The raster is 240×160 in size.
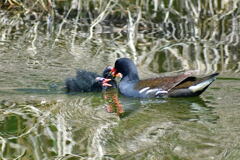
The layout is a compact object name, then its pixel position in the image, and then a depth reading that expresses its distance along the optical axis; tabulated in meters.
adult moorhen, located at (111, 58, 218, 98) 16.27
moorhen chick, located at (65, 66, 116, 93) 17.09
